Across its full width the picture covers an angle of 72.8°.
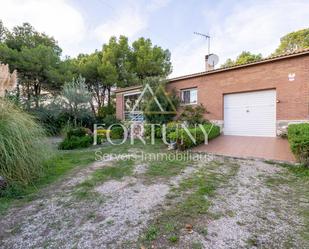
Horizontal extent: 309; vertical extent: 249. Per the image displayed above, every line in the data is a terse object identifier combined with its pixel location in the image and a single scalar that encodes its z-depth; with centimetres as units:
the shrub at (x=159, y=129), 1000
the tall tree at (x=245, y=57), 2441
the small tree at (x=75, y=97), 1459
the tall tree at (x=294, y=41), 2277
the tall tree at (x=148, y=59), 2039
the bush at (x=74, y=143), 895
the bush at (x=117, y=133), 1286
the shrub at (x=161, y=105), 1244
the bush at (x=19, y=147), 406
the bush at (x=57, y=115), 1438
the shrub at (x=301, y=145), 524
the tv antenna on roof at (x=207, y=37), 1610
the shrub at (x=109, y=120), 1614
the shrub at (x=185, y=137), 807
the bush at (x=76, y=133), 959
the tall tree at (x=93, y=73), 1955
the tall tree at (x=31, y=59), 1537
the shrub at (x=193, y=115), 1152
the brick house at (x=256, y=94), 881
